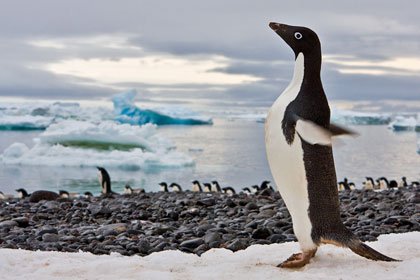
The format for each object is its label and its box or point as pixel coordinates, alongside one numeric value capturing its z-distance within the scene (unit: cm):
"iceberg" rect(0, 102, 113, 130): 4647
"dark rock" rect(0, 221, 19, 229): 511
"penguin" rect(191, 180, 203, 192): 1458
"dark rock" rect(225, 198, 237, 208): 636
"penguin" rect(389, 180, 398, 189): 1483
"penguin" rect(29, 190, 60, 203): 900
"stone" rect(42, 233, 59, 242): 427
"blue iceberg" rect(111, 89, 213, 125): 4141
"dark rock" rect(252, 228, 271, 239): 425
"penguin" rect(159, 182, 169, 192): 1381
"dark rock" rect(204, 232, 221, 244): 399
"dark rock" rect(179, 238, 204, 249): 393
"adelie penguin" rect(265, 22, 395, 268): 301
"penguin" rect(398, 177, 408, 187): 1507
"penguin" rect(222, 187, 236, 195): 1330
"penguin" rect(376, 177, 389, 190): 1480
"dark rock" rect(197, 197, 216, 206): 656
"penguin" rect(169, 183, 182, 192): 1470
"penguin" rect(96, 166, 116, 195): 1277
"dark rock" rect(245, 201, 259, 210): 610
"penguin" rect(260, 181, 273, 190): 1400
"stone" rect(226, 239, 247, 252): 375
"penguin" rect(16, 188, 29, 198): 1294
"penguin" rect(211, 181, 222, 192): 1474
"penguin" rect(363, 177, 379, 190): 1491
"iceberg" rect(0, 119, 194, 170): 2502
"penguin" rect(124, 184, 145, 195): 1352
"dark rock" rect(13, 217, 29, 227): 538
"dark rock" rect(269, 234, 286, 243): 413
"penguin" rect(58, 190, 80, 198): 1168
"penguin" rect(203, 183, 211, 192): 1384
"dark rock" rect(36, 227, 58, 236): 457
